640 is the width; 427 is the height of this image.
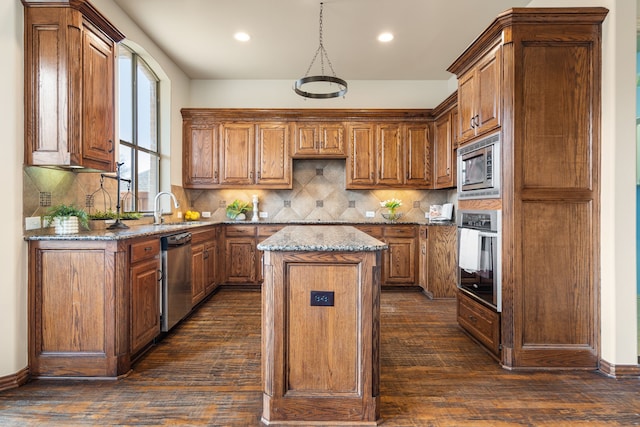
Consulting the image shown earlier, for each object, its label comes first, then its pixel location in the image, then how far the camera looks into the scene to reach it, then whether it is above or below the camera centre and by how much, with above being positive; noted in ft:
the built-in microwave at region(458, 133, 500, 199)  9.00 +1.14
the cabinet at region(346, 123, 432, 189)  17.33 +2.64
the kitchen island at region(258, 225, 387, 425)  6.31 -2.21
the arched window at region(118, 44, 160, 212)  13.19 +3.19
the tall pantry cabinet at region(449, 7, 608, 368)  8.45 +0.48
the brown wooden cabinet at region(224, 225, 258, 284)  16.78 -2.10
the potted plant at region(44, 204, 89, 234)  8.28 -0.17
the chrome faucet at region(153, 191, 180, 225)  13.71 -0.19
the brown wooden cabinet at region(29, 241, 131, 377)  7.87 -2.15
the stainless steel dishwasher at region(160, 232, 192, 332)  10.28 -2.05
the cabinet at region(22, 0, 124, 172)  7.94 +2.90
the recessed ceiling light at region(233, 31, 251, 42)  13.61 +6.68
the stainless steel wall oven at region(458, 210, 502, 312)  8.95 -1.20
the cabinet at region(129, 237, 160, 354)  8.61 -2.06
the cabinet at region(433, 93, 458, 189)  15.26 +2.91
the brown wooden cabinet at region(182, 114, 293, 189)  17.37 +2.84
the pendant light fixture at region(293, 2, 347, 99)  10.55 +3.86
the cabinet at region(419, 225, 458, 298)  14.92 -2.09
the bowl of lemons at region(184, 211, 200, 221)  17.06 -0.24
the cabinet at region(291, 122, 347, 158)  17.34 +3.46
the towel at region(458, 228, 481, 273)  9.78 -1.11
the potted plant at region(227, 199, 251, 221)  17.83 +0.05
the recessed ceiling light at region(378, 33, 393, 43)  13.71 +6.72
